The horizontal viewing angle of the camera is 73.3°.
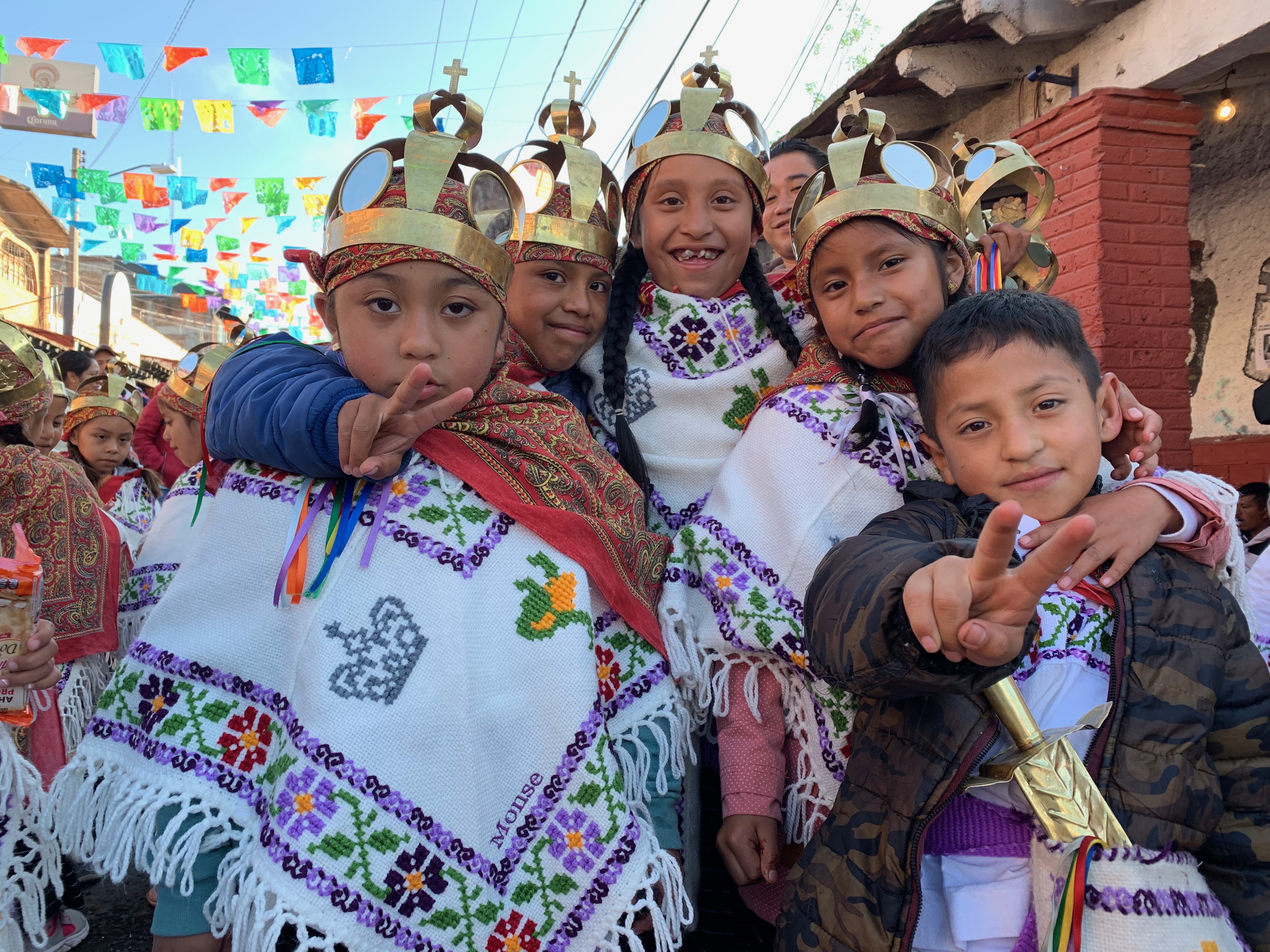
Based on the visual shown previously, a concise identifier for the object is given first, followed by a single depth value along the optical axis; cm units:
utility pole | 2142
